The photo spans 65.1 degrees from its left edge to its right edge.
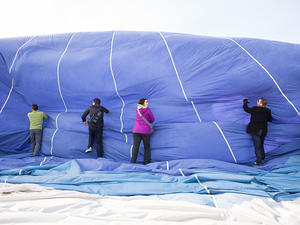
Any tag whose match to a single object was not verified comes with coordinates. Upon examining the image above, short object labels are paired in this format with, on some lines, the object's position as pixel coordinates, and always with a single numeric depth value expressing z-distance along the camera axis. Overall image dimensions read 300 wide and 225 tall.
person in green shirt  4.15
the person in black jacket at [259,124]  3.52
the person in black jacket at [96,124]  3.88
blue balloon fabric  3.57
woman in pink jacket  3.56
